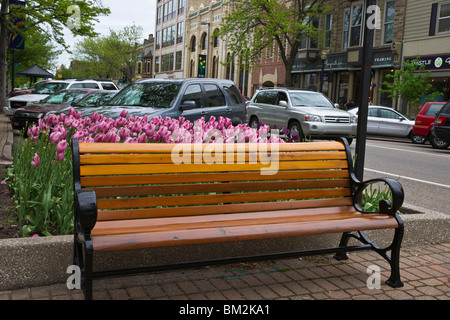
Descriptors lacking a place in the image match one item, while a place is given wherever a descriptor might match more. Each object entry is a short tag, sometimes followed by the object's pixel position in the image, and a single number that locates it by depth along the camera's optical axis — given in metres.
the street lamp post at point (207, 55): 61.75
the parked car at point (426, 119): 18.86
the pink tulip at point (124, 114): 5.54
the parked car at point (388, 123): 21.86
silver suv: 15.88
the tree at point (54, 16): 21.95
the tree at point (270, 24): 31.03
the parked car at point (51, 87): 19.42
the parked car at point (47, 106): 13.84
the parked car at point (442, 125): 16.25
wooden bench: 3.42
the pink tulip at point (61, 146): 4.27
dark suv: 9.19
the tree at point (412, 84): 23.70
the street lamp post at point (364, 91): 5.19
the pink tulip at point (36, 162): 4.36
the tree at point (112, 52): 71.50
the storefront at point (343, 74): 30.03
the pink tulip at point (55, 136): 4.54
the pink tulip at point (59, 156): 4.36
